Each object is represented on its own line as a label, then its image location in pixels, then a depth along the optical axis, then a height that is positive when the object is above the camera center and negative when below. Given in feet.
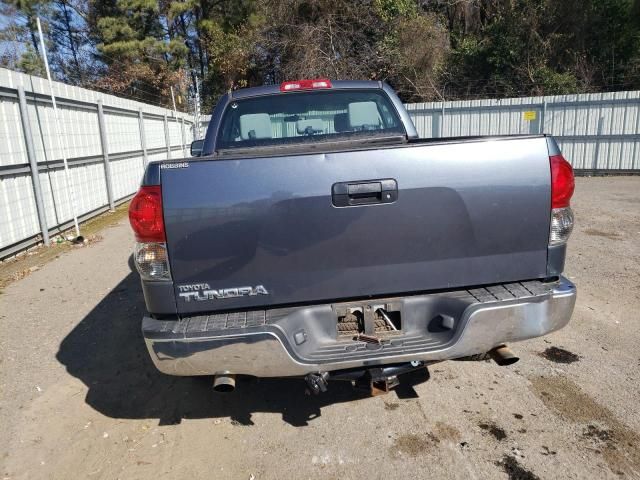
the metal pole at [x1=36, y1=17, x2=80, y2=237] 24.91 -0.68
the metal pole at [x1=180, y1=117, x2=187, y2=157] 61.16 -0.33
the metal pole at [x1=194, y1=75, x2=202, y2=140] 67.77 +1.35
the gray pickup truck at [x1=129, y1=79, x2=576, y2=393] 8.04 -2.13
